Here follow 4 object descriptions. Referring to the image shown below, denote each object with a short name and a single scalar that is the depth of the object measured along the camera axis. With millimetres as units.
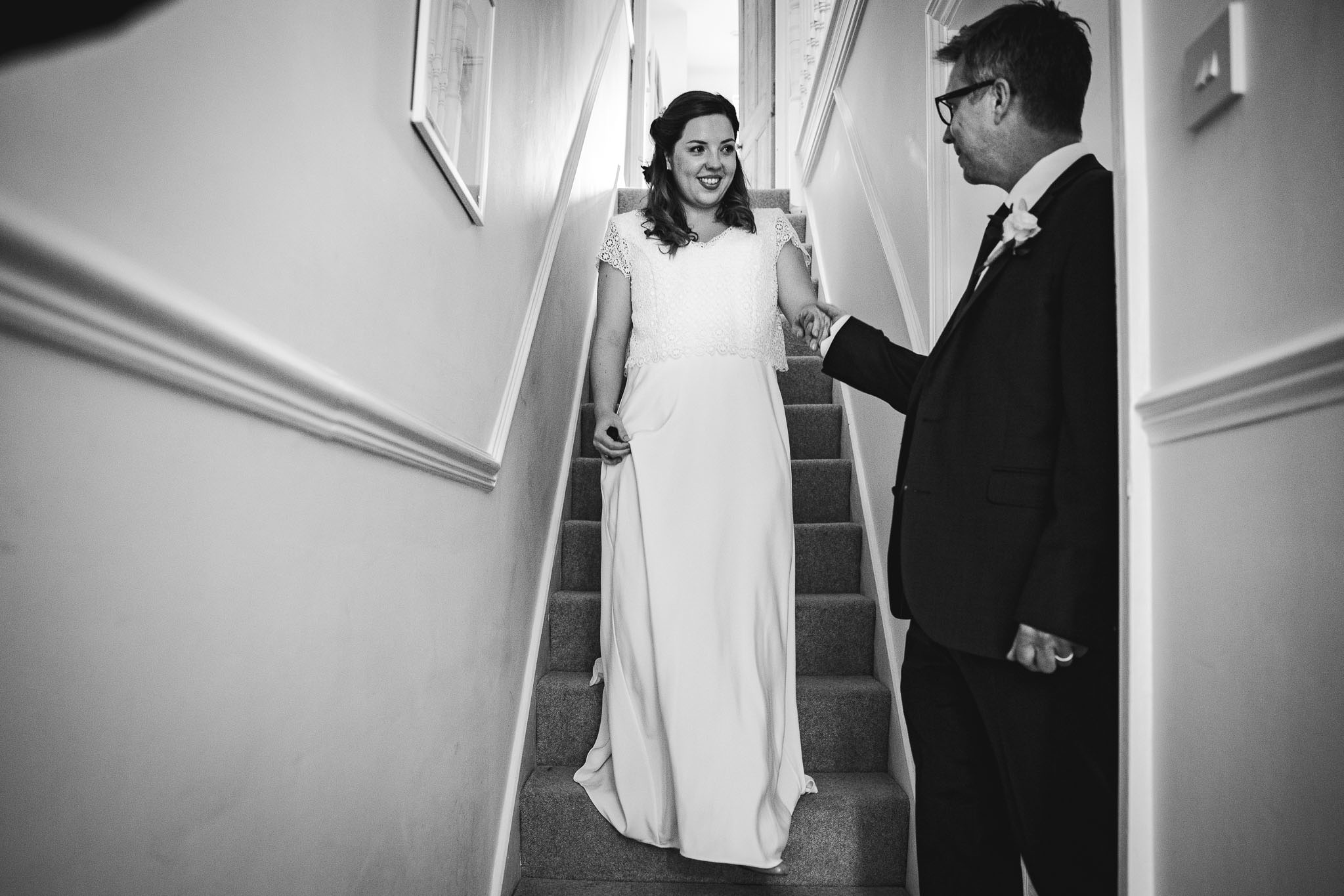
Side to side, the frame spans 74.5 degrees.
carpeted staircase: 2045
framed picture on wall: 1298
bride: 1952
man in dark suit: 1168
